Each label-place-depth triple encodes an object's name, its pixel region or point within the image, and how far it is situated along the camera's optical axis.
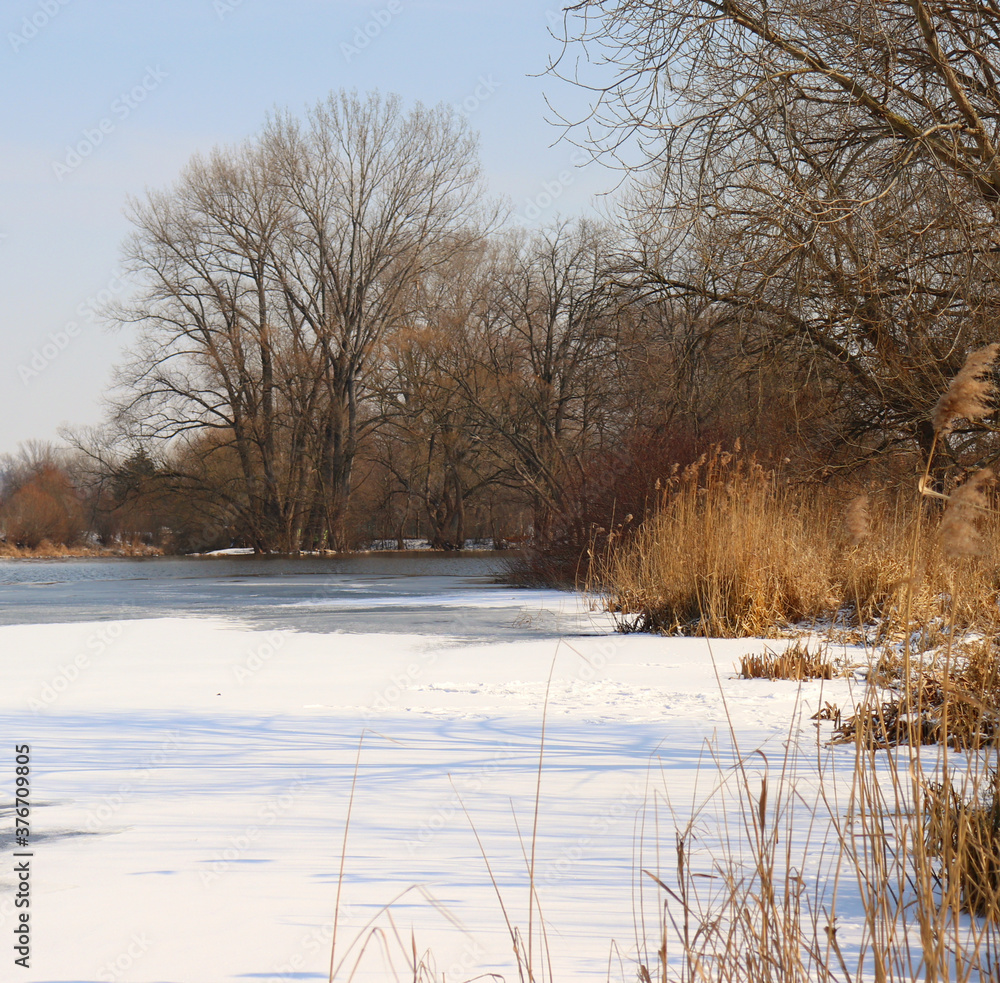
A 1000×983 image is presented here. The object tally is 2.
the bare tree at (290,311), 56.50
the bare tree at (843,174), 14.89
